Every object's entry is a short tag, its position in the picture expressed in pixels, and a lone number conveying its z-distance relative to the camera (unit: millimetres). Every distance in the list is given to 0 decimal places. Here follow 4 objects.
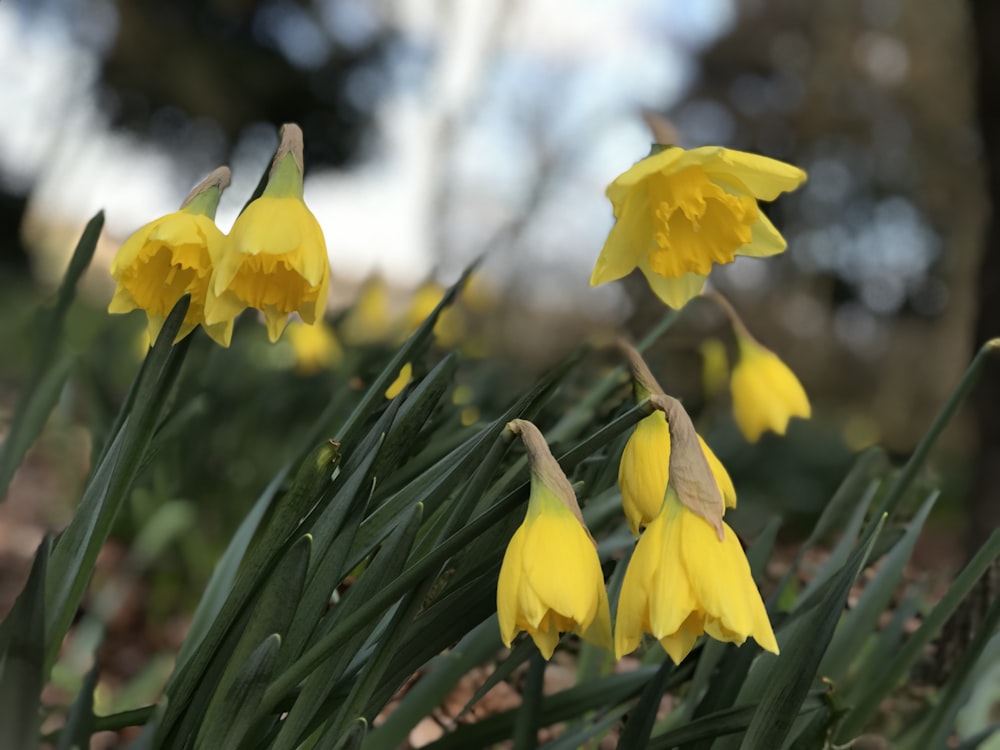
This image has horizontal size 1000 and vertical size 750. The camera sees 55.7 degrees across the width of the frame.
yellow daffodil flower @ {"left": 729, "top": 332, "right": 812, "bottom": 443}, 468
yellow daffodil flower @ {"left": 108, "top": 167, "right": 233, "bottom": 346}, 282
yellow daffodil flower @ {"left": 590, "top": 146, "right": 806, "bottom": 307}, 298
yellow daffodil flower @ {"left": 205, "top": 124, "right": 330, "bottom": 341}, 269
